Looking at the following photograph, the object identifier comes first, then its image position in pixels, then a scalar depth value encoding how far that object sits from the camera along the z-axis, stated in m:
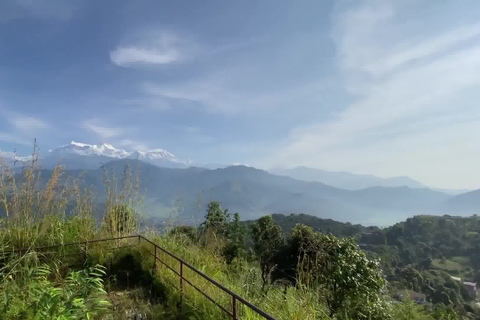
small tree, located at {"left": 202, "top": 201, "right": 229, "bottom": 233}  16.28
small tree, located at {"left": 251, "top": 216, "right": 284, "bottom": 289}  16.46
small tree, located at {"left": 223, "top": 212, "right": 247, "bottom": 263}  14.94
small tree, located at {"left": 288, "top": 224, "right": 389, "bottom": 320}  5.64
